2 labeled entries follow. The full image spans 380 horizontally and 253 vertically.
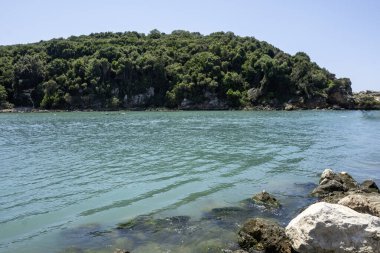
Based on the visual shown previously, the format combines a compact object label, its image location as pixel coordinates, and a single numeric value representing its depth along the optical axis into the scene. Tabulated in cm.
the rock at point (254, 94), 14000
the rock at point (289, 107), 12930
